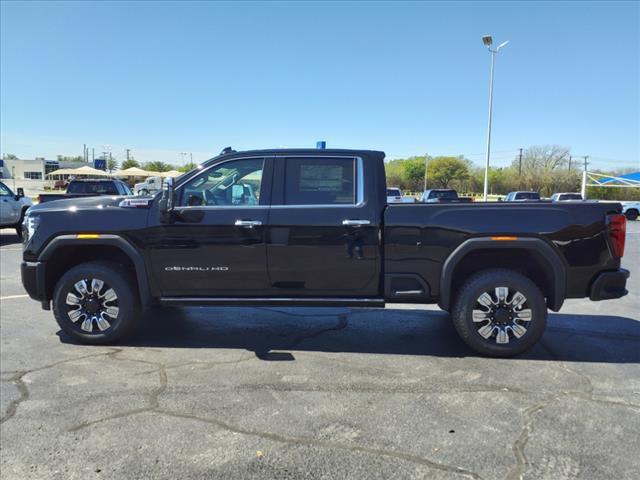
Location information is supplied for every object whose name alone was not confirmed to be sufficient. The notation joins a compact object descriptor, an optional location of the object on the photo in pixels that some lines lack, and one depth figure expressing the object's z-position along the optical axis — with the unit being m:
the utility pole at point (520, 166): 69.99
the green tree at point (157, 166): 79.88
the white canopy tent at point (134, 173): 46.69
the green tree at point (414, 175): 86.88
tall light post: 30.52
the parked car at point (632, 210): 31.91
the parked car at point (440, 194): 25.44
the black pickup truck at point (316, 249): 4.66
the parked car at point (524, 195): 25.86
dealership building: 103.50
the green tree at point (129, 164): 86.46
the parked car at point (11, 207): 13.92
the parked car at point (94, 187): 16.66
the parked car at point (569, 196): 28.12
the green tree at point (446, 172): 78.44
